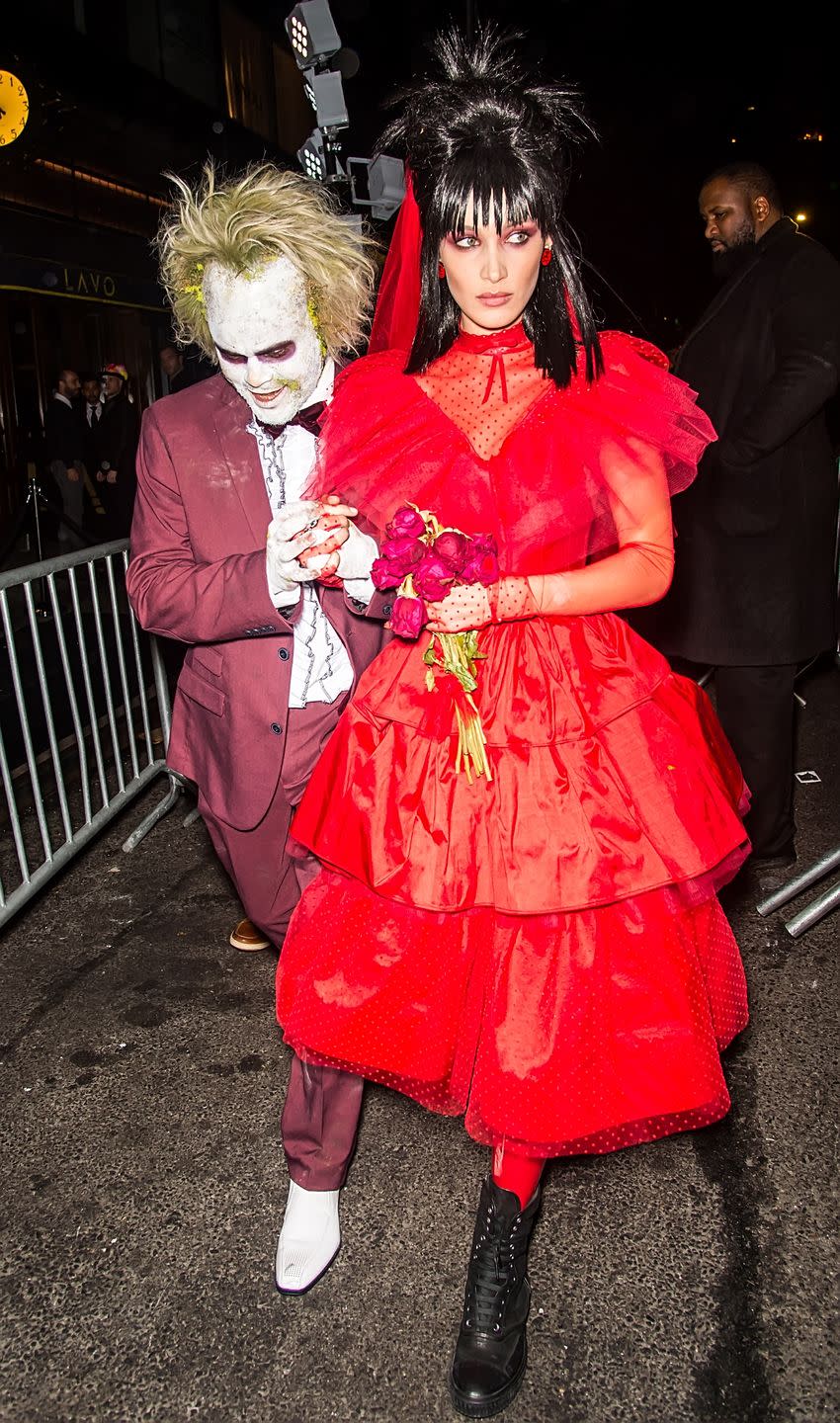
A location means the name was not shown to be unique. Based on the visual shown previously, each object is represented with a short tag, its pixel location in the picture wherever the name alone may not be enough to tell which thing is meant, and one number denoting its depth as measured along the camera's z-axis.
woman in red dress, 1.88
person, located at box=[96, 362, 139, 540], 11.63
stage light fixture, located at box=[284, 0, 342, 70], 7.25
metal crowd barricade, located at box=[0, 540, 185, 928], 3.94
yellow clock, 10.69
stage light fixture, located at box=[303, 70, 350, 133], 7.57
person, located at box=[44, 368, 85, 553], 11.86
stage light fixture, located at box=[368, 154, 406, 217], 6.38
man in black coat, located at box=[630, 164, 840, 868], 3.65
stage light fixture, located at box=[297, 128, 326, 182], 7.88
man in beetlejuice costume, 2.24
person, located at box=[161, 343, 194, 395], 11.70
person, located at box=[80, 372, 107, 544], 11.78
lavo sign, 11.38
